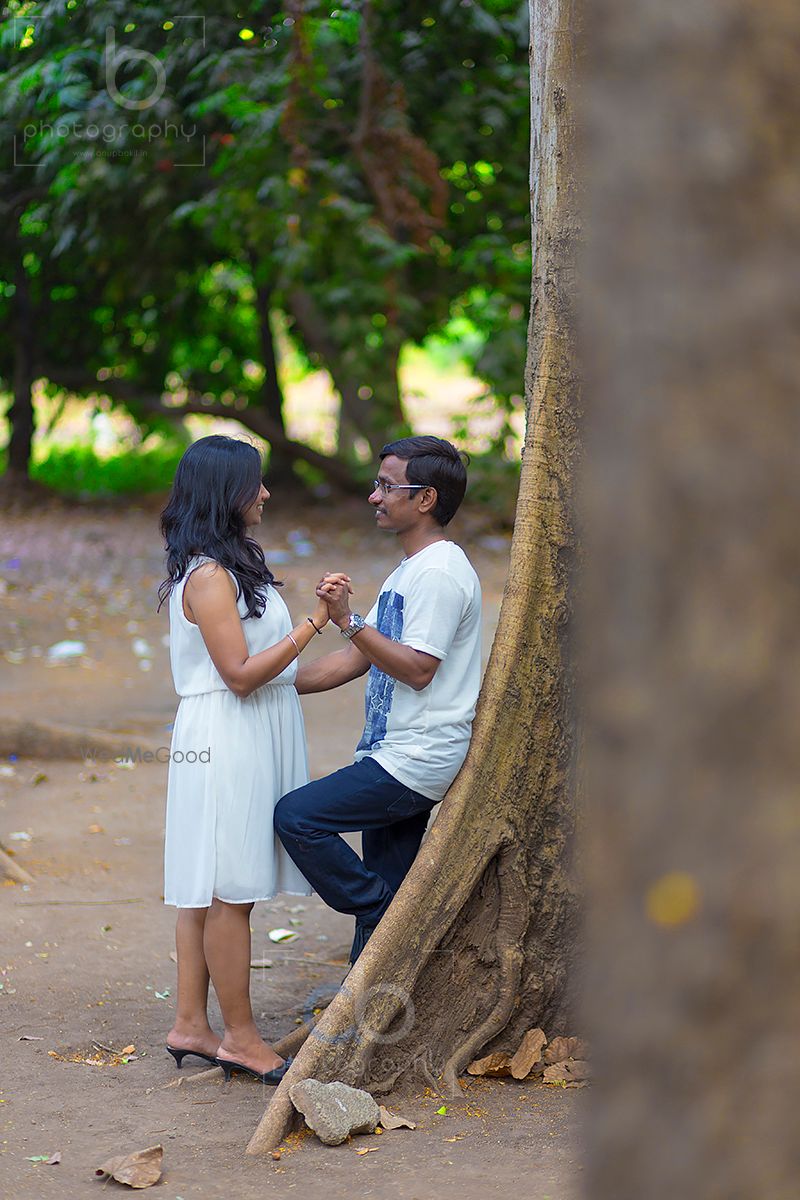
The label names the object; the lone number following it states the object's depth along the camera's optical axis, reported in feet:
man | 23.00
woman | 23.32
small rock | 21.68
